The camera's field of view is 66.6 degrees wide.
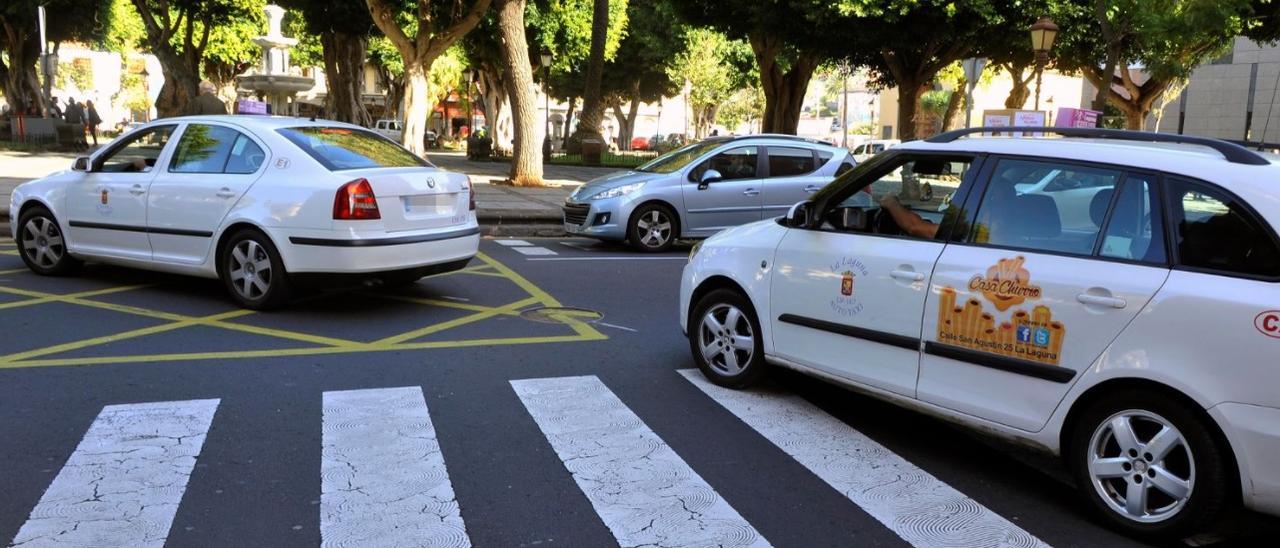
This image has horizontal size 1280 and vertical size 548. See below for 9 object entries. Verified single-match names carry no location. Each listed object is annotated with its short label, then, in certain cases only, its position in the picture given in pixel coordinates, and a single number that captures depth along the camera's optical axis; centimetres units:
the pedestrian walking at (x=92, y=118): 3030
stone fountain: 2744
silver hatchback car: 1224
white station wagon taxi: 358
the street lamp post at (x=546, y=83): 3091
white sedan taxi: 731
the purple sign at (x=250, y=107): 1049
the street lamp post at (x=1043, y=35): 1714
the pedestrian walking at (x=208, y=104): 1343
